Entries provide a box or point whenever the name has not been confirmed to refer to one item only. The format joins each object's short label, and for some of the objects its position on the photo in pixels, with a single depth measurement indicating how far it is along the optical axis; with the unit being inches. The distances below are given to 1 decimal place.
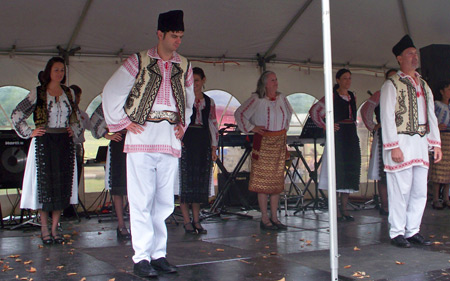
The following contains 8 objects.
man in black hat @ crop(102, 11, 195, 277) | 133.6
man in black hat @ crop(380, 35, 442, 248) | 172.1
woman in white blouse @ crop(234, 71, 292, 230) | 222.1
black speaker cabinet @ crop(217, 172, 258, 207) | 318.3
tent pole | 112.9
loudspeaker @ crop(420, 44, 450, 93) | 293.3
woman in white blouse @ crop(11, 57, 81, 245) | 187.8
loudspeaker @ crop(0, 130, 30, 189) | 245.9
